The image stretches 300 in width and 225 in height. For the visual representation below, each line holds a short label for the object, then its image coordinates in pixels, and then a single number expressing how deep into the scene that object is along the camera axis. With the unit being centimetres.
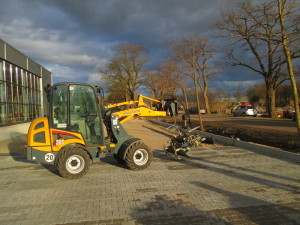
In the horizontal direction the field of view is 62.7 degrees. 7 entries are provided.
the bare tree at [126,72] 4722
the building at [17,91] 1505
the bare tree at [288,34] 849
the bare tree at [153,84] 4109
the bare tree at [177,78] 1805
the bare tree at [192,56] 1448
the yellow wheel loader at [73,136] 634
